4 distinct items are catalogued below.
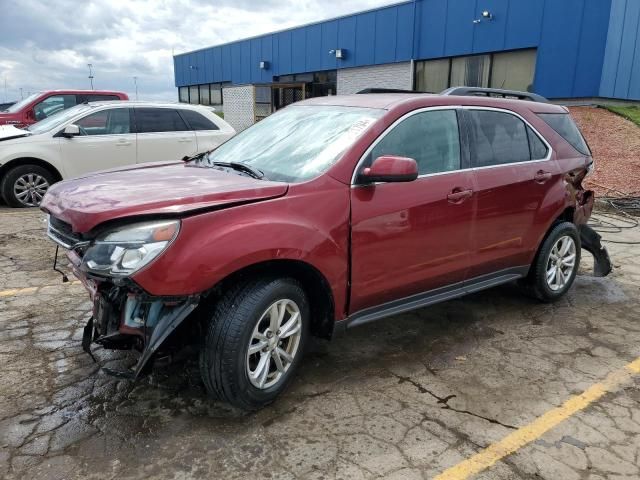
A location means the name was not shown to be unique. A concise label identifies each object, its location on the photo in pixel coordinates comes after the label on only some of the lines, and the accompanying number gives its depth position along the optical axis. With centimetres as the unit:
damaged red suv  262
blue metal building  1550
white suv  802
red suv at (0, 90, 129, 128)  1187
